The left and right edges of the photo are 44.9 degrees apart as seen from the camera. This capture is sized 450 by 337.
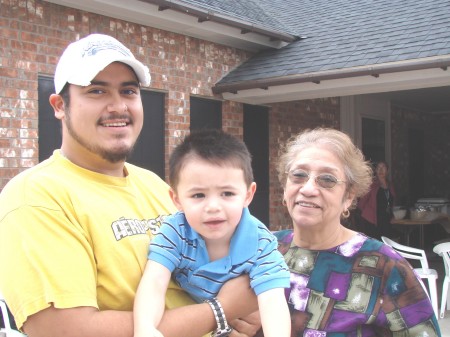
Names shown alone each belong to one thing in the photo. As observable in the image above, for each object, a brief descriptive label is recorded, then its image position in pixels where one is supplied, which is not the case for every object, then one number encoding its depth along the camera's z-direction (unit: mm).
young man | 1406
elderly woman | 2178
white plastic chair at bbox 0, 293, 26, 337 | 4043
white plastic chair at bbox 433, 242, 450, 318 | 6415
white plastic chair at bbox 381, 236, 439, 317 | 6199
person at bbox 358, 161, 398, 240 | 7871
